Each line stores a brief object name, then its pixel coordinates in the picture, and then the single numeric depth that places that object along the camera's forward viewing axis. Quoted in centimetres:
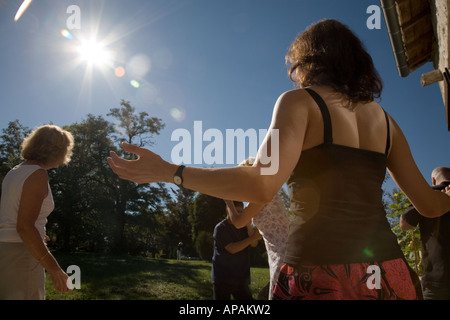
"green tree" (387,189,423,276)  455
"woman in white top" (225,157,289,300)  244
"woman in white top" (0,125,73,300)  226
